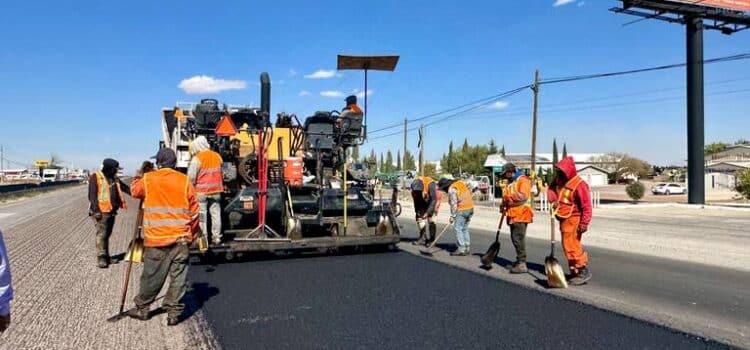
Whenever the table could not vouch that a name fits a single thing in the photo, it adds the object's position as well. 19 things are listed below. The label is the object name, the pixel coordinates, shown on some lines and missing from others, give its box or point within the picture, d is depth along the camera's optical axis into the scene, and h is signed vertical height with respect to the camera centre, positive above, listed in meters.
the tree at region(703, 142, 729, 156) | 87.25 +6.64
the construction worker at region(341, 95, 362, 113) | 9.77 +1.44
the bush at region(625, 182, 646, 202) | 29.58 -0.21
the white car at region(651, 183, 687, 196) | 45.68 -0.14
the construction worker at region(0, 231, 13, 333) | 2.60 -0.51
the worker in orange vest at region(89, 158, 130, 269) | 8.01 -0.26
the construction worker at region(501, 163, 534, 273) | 7.33 -0.35
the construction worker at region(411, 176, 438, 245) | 9.91 -0.32
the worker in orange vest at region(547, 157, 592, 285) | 6.41 -0.33
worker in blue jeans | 8.70 -0.39
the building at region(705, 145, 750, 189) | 54.03 +1.74
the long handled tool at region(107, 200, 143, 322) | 5.02 -0.73
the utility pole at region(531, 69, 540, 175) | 25.47 +3.24
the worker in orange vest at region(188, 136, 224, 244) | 7.25 +0.03
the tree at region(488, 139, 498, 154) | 77.38 +5.39
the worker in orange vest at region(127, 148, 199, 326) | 4.86 -0.47
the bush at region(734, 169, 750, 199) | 25.97 +0.18
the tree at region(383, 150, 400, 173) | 110.34 +4.92
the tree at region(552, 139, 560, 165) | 73.69 +4.75
